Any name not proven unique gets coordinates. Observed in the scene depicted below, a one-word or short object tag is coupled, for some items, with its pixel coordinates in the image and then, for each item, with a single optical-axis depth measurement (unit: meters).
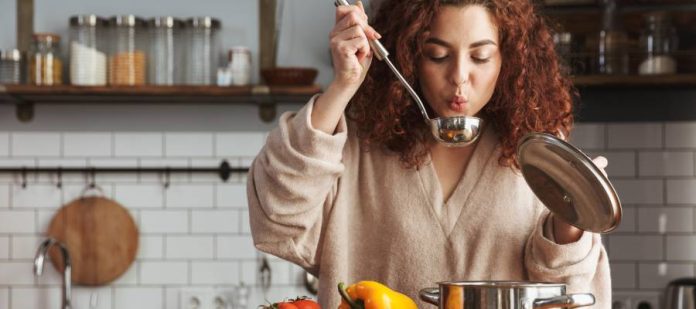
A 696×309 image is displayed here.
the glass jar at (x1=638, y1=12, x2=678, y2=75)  3.92
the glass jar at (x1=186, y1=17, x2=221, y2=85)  4.05
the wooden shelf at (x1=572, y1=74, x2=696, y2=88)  3.88
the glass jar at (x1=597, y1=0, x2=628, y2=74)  3.95
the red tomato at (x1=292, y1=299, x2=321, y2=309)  1.83
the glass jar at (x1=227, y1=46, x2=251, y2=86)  4.08
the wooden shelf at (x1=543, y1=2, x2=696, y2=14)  4.00
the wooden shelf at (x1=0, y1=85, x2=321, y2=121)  3.96
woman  1.89
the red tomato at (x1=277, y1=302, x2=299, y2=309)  1.82
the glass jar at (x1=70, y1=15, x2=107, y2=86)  4.02
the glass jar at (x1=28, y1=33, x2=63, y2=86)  4.04
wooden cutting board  4.16
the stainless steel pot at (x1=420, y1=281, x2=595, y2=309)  1.41
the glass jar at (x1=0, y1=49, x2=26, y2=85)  4.06
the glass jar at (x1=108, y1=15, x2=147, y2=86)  4.02
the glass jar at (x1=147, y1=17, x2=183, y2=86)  4.04
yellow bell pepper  1.72
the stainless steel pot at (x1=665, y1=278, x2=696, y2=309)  3.82
